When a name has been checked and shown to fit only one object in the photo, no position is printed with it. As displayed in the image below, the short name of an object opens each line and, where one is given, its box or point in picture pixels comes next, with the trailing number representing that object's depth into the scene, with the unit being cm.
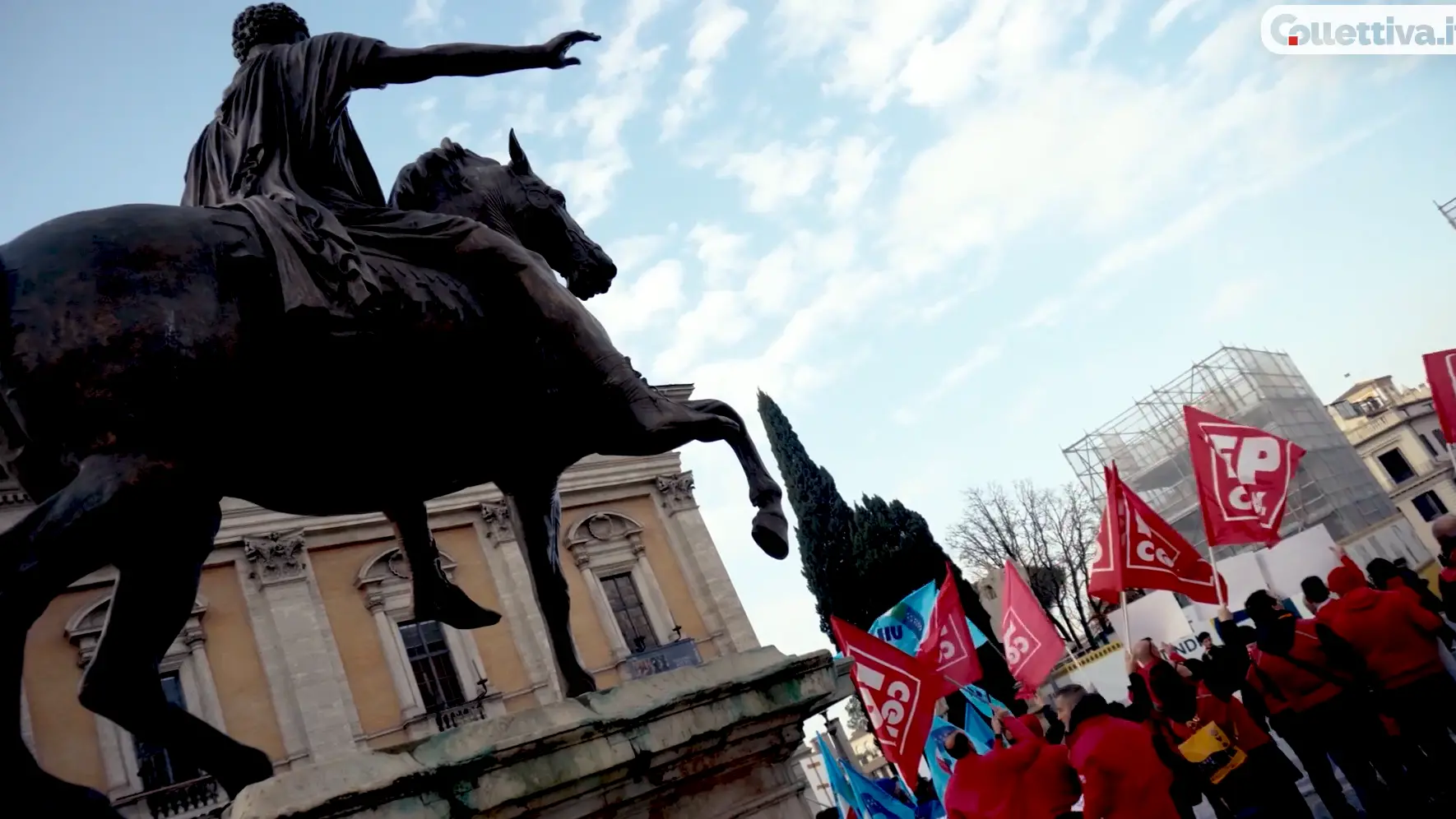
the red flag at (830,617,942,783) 752
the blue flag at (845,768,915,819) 982
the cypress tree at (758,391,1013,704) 2886
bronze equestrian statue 227
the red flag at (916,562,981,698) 974
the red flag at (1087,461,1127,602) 885
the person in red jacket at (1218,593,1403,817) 624
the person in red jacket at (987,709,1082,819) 552
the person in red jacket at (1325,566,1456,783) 602
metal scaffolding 3142
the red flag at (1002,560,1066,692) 1016
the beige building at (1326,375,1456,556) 4978
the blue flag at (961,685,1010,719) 1103
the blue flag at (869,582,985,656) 1168
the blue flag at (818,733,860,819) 990
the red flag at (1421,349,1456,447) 885
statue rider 318
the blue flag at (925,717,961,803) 937
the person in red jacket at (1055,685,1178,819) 472
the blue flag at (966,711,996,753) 1069
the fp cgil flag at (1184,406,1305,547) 889
